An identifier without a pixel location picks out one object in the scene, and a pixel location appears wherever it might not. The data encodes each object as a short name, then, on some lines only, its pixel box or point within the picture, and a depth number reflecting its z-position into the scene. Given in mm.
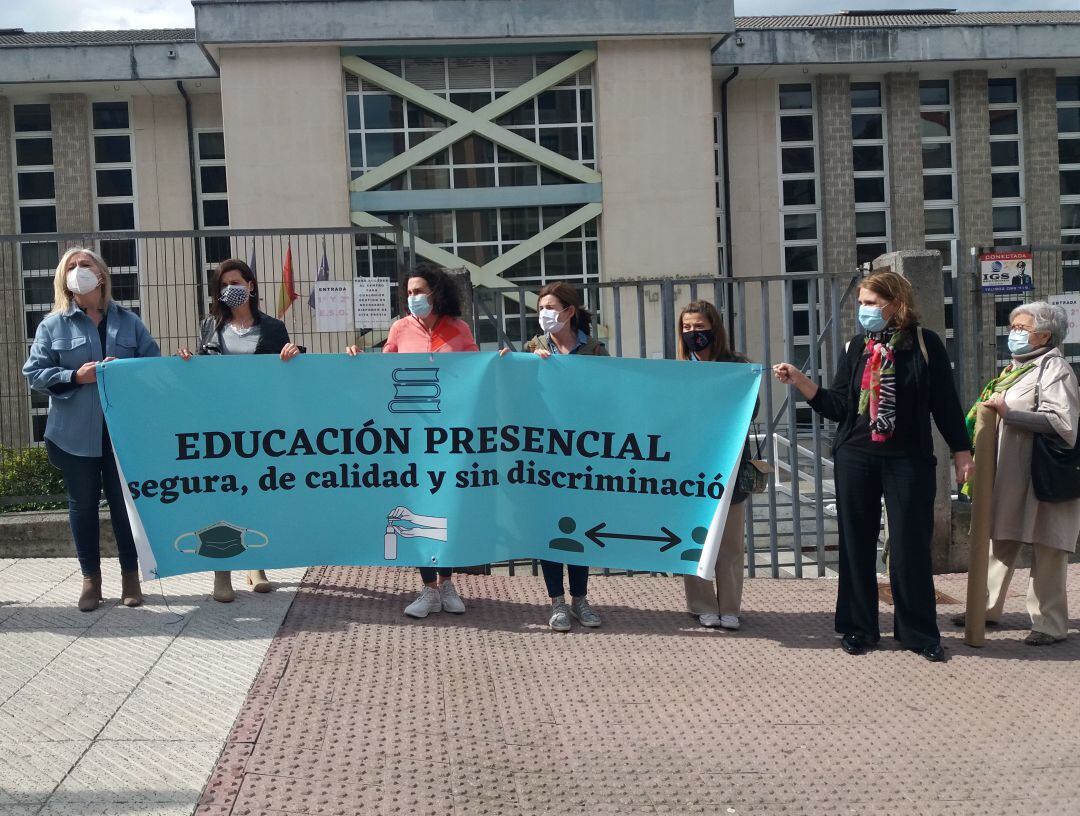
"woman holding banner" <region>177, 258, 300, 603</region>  6113
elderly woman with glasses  5863
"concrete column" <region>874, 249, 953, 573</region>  7262
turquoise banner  5914
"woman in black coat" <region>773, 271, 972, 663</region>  5484
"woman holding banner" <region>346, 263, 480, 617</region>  5977
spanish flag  8946
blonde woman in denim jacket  5863
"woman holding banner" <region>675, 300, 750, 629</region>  5969
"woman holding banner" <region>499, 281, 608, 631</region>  5875
